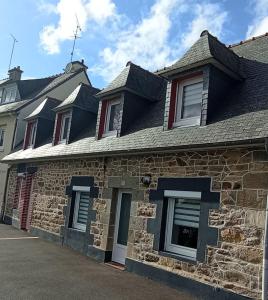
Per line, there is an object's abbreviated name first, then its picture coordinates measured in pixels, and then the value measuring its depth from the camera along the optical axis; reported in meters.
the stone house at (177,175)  5.09
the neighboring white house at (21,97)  13.87
